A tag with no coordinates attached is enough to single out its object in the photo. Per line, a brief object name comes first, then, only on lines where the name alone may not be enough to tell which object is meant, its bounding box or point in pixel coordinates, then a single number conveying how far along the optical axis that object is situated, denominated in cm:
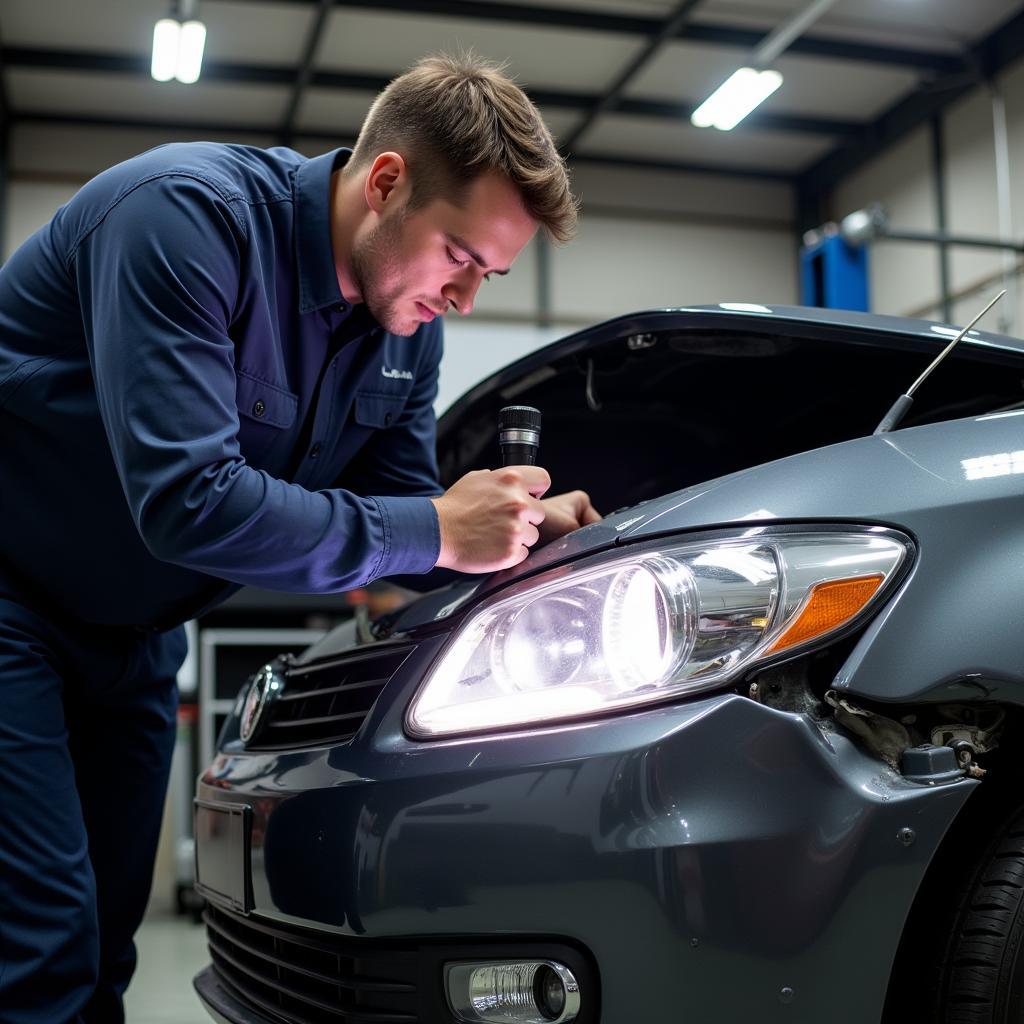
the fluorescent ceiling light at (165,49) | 650
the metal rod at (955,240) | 562
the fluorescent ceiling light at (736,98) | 732
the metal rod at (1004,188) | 779
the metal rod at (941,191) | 862
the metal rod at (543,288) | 968
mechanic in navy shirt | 119
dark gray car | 93
